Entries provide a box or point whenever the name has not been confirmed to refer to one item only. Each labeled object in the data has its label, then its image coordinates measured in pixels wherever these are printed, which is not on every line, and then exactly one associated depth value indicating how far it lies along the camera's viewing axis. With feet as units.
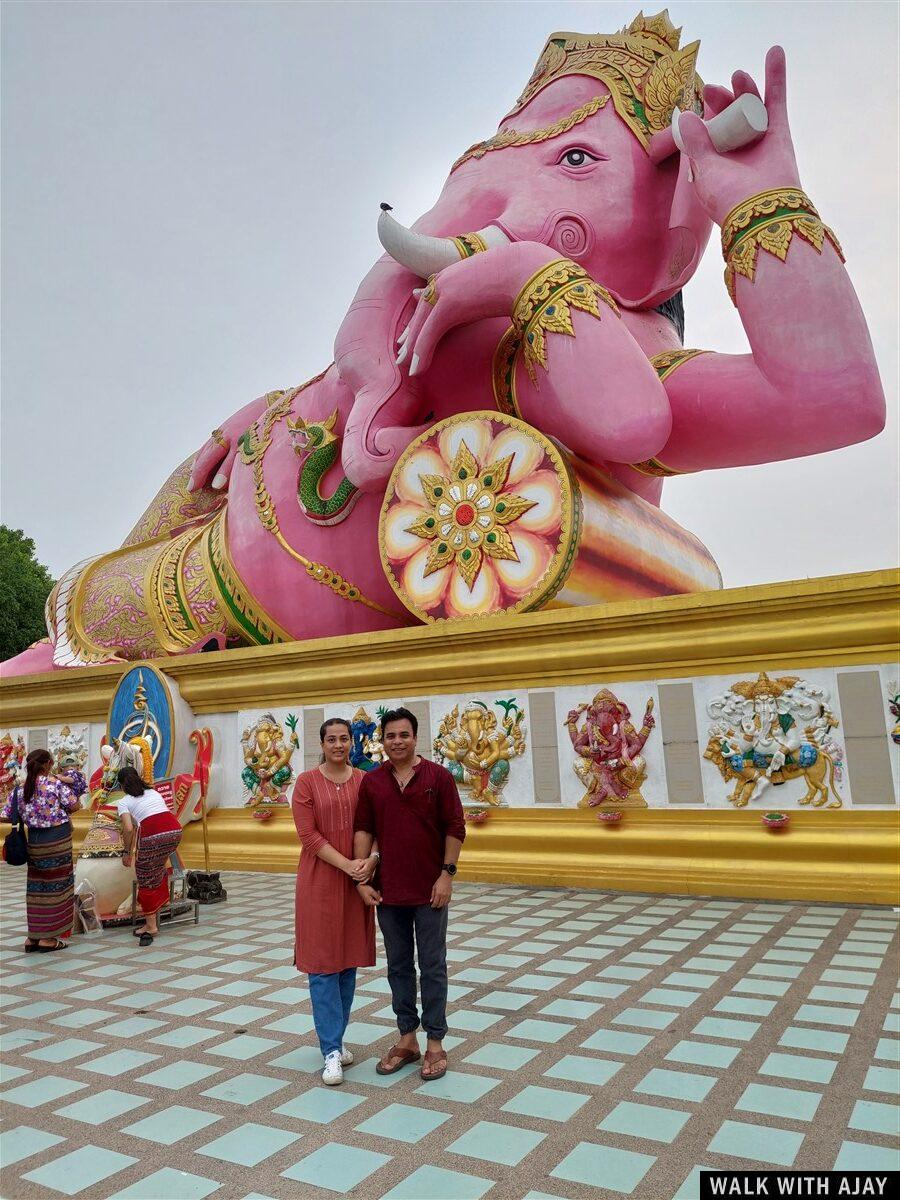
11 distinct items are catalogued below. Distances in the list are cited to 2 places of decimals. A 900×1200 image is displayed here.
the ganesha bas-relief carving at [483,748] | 21.27
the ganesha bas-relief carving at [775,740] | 17.43
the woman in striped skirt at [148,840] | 16.66
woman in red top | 9.47
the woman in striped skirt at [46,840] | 16.56
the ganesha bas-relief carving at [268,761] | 25.45
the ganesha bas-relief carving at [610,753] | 19.52
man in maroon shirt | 9.42
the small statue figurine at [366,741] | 23.32
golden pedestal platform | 17.04
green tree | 73.39
